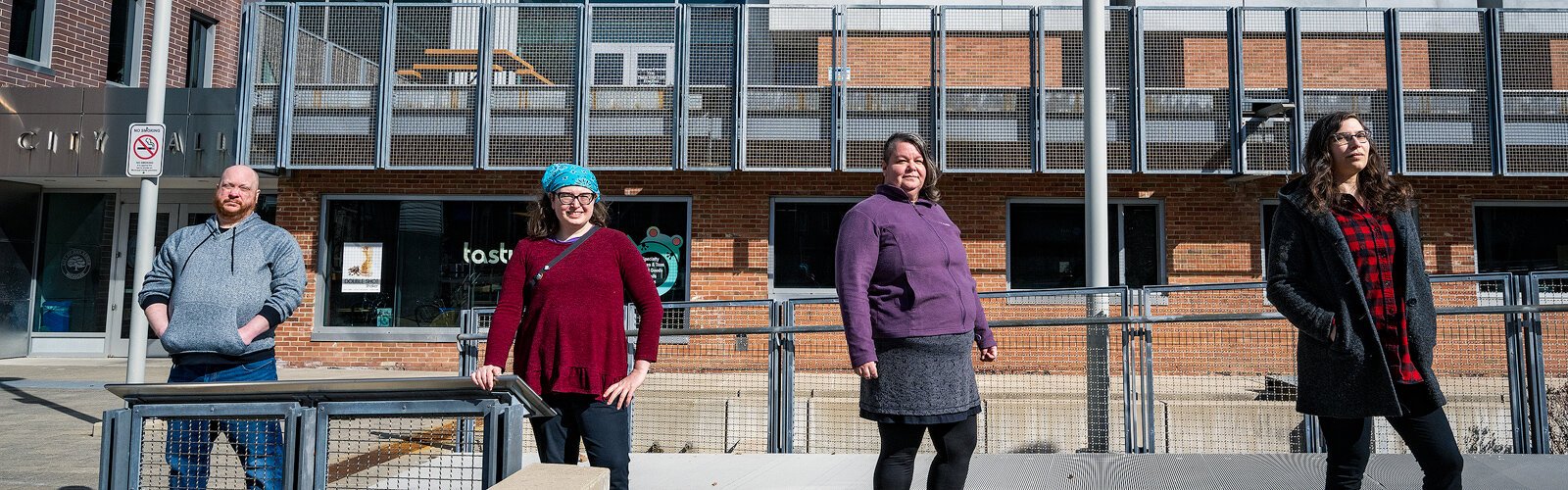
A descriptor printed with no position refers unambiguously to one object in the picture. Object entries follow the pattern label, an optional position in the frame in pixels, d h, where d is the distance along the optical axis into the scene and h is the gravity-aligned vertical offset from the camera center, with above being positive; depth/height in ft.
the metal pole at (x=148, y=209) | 26.37 +2.20
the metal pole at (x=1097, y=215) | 20.13 +1.98
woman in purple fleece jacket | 11.05 -0.27
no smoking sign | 26.43 +3.57
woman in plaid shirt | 10.25 +0.05
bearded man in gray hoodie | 12.17 +0.00
